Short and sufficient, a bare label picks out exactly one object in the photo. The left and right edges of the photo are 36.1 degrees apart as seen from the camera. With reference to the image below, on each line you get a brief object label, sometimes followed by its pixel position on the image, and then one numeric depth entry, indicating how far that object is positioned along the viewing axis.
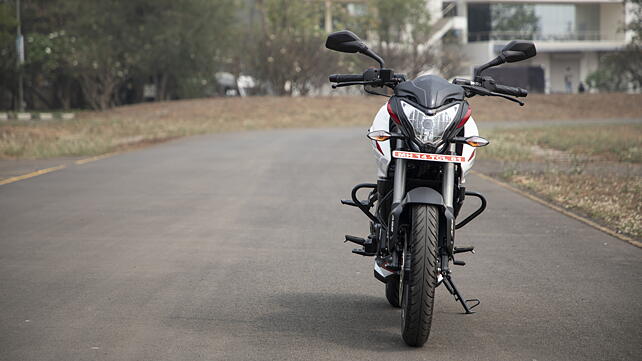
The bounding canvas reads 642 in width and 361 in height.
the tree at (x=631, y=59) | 46.62
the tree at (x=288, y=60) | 49.78
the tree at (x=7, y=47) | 43.78
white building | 75.12
